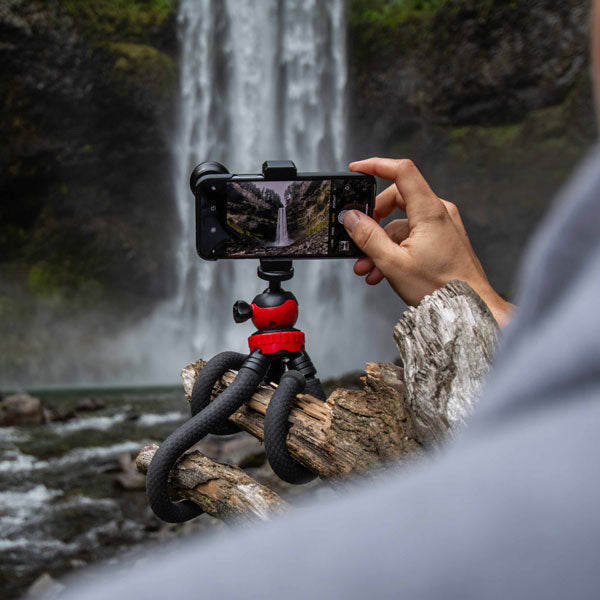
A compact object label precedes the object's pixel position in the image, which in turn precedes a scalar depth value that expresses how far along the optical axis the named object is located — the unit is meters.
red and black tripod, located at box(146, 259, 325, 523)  1.10
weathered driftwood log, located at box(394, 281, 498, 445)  0.94
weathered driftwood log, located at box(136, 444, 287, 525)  1.04
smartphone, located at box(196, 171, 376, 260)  1.21
